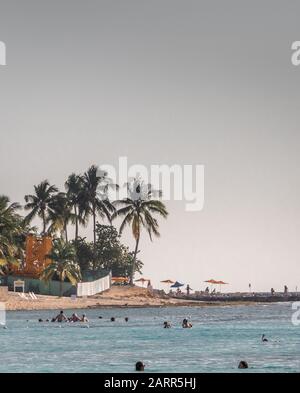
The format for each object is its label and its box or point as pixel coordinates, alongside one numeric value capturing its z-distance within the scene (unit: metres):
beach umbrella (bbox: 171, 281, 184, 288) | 176.62
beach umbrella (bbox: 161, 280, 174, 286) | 182.41
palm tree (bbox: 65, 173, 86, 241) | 138.62
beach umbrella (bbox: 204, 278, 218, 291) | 179.16
